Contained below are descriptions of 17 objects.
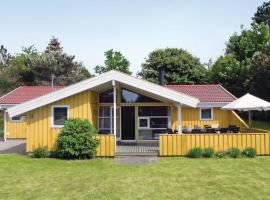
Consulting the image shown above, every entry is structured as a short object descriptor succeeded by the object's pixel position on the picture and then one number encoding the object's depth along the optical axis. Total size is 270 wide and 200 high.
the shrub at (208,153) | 18.20
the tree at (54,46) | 64.12
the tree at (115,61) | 59.81
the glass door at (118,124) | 24.05
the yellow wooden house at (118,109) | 19.61
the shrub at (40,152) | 18.73
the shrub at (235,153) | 18.00
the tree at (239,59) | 44.03
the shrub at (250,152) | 18.16
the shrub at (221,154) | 18.22
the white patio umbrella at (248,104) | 20.36
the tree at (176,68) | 47.72
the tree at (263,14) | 70.03
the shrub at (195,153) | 18.11
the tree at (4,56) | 73.38
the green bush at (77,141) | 18.09
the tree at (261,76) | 36.81
